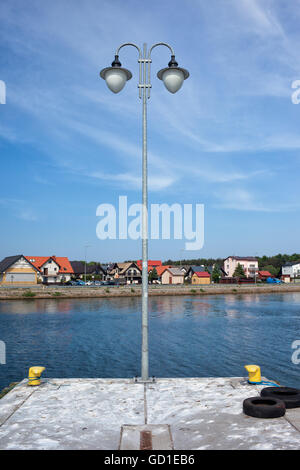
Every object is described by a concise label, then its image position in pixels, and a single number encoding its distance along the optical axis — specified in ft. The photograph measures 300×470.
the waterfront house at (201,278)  364.52
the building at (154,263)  415.27
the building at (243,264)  402.01
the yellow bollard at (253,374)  34.32
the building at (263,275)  413.59
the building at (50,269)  297.33
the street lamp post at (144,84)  34.14
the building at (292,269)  422.41
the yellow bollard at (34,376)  34.71
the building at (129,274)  359.76
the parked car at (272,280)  394.52
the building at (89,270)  355.15
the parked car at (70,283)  287.22
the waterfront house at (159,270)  372.46
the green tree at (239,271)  370.53
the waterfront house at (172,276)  362.94
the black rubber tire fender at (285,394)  27.50
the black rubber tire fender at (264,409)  25.11
